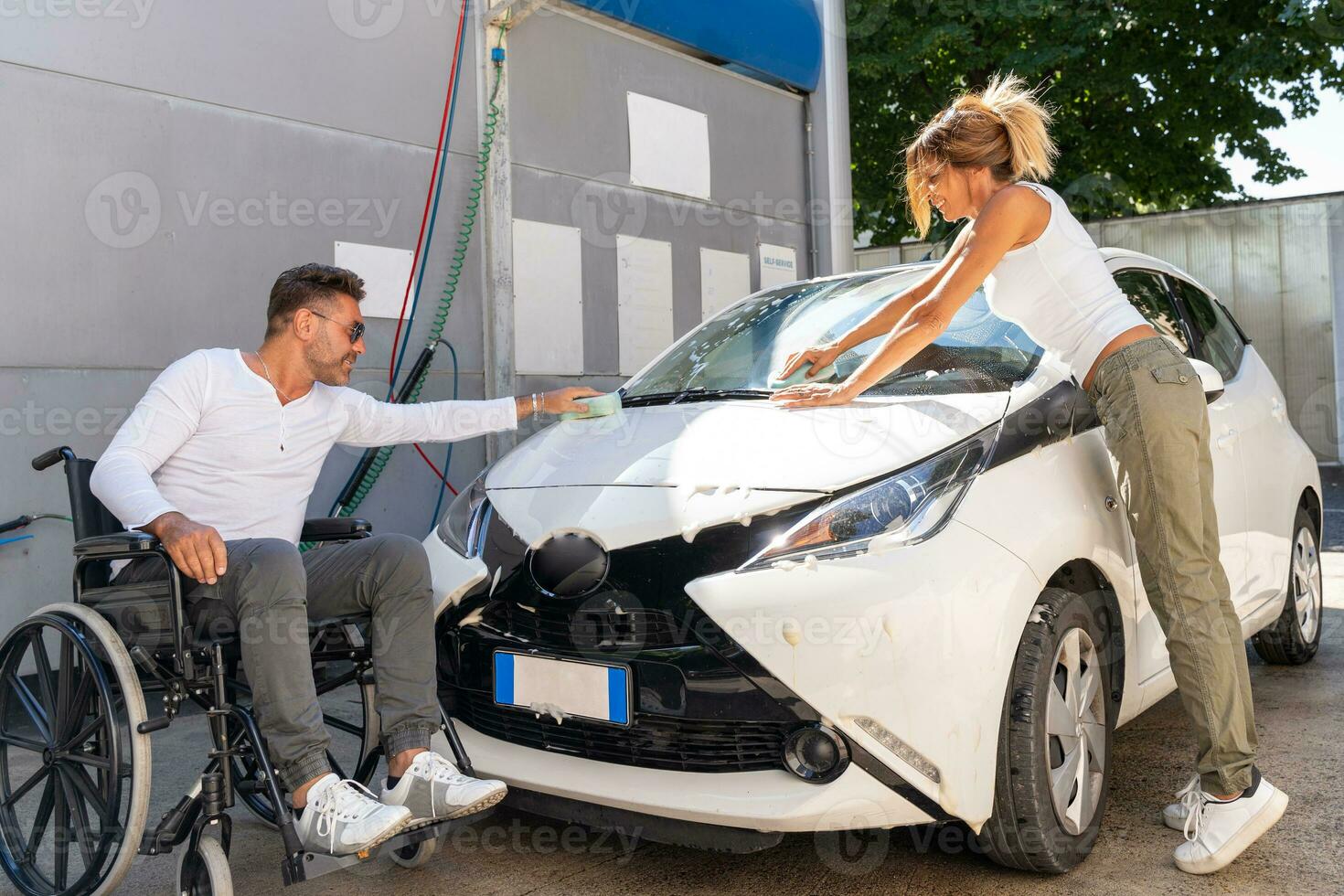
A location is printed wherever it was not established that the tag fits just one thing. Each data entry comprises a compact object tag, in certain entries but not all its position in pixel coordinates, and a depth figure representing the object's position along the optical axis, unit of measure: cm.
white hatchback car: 239
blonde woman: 281
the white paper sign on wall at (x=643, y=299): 688
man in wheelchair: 251
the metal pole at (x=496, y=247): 611
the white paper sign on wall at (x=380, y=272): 549
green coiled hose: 587
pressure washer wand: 530
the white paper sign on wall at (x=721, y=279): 748
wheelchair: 245
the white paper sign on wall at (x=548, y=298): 628
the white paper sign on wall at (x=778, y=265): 806
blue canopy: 690
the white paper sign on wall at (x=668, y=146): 701
